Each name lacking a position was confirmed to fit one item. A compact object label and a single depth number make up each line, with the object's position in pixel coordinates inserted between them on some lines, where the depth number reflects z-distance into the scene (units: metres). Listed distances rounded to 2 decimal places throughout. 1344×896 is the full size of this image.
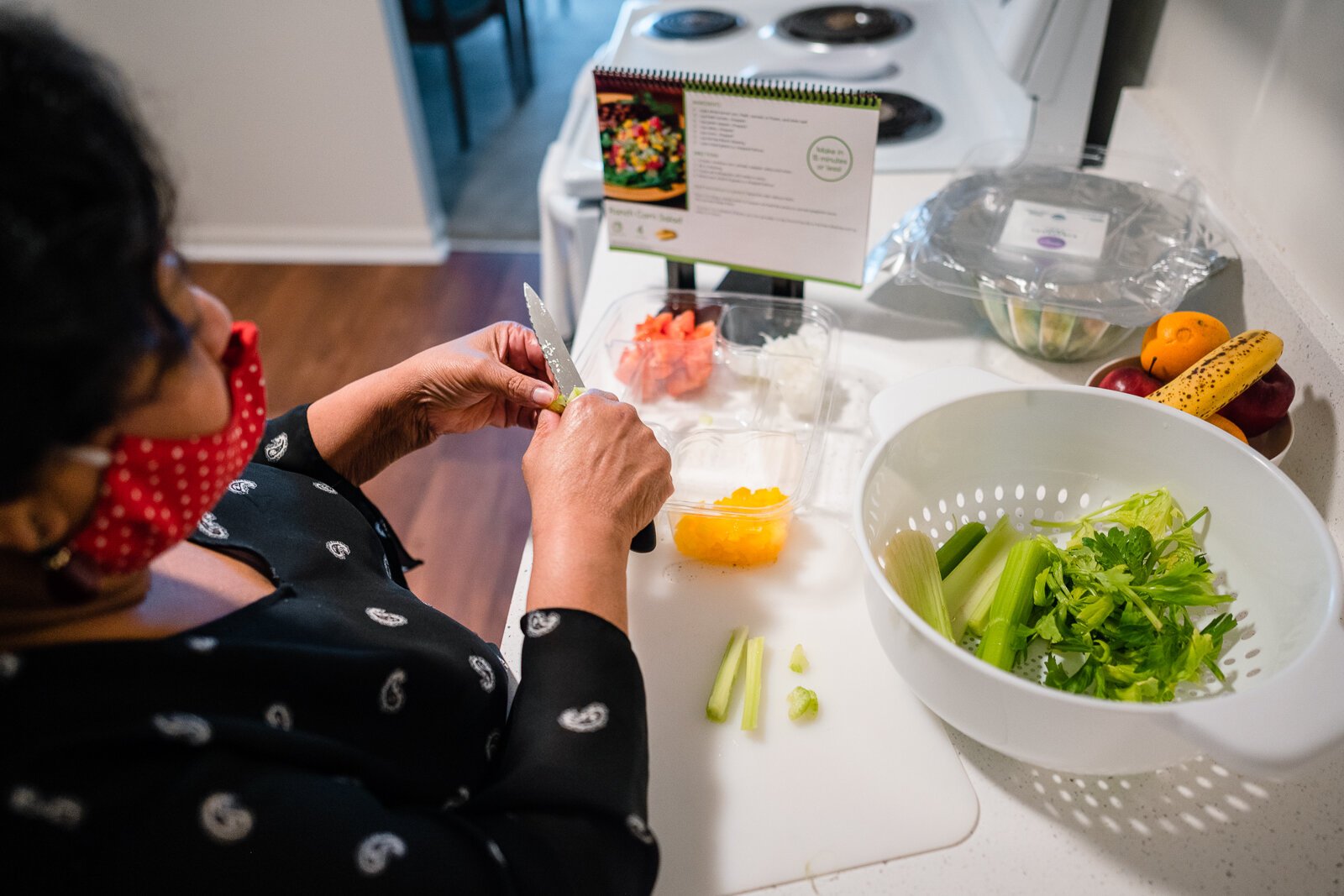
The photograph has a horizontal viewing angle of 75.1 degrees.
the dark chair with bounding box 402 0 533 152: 3.27
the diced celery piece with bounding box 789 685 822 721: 0.77
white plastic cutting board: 0.69
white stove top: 1.61
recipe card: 1.01
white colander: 0.55
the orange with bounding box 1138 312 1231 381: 0.92
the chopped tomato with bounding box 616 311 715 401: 1.10
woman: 0.43
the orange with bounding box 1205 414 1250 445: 0.86
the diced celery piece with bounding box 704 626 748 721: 0.77
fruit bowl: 0.88
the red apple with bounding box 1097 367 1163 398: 0.94
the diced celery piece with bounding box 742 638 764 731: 0.77
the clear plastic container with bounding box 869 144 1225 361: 1.04
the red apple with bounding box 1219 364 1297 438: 0.87
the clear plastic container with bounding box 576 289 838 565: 0.90
